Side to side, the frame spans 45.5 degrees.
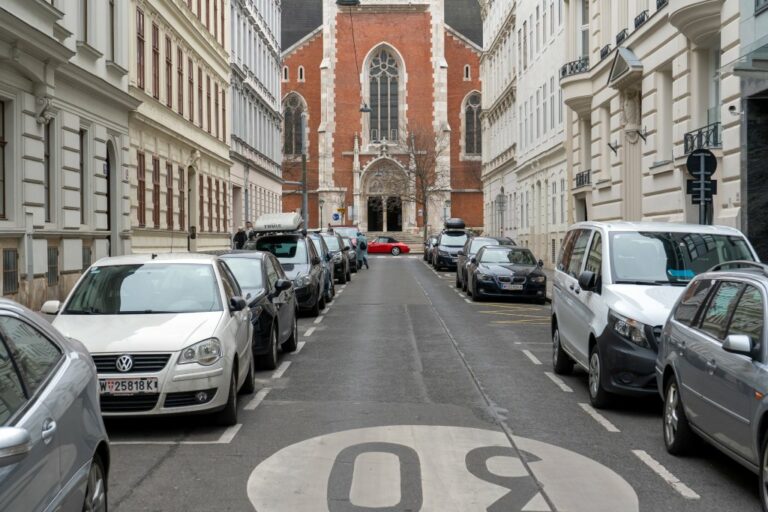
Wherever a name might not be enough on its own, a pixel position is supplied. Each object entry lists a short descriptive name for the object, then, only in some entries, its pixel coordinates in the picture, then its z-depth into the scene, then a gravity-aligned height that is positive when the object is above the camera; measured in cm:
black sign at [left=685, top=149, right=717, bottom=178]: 1416 +145
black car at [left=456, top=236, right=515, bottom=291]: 2708 +13
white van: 874 -36
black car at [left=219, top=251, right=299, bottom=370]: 1156 -57
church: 7350 +1121
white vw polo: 767 -65
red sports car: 6544 +77
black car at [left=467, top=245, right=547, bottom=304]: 2288 -53
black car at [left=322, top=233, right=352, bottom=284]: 3075 +3
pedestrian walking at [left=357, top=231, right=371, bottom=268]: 4259 +32
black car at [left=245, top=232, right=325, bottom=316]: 1877 -10
